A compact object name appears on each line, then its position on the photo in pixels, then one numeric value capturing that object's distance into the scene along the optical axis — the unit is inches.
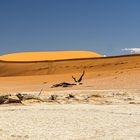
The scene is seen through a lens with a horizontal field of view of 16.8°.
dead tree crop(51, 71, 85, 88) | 1250.7
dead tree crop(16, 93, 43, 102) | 874.8
